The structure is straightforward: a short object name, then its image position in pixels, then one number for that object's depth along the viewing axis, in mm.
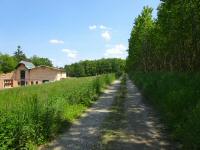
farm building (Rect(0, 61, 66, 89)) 38632
